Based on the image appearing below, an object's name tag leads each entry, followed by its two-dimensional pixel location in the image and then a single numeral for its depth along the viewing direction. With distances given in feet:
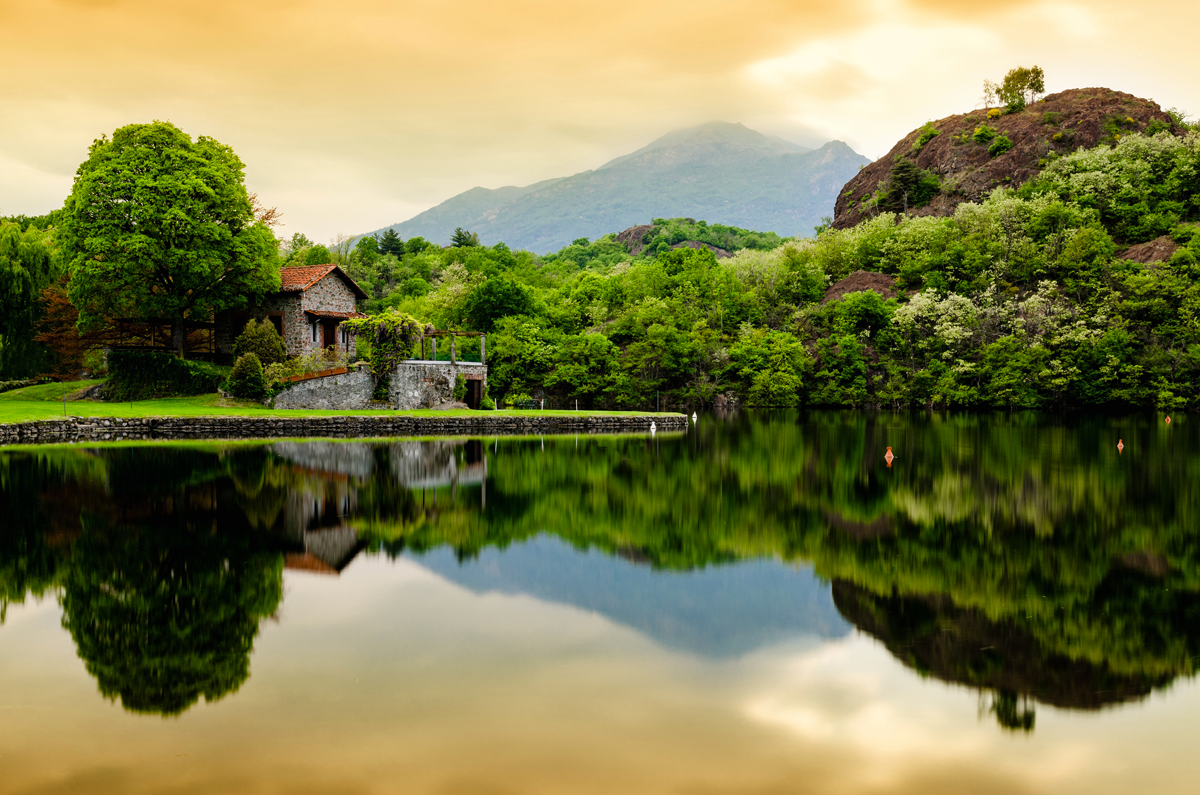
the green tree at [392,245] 389.60
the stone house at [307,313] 161.79
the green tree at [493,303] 220.02
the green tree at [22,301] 165.27
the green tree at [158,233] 145.07
